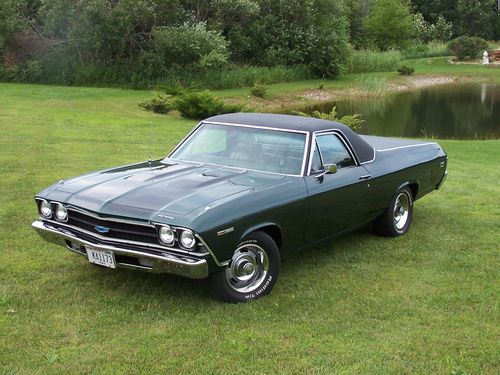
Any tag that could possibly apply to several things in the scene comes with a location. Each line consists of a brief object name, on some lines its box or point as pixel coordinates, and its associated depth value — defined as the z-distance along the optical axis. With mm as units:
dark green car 4949
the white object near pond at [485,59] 53375
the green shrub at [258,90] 30250
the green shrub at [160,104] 23359
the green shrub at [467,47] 56322
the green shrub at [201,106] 22141
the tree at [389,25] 54844
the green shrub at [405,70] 42375
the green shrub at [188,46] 31656
